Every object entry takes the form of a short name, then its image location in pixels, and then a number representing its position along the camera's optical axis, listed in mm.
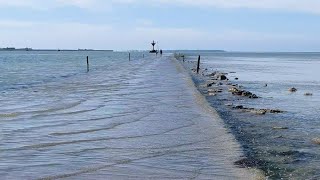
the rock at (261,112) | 18538
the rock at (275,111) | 19266
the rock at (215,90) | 28841
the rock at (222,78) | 42531
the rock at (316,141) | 12636
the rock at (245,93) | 26372
